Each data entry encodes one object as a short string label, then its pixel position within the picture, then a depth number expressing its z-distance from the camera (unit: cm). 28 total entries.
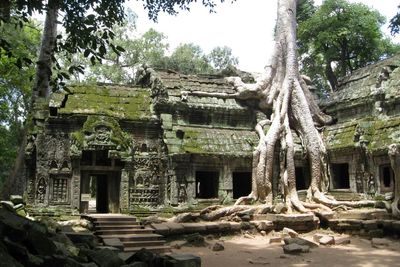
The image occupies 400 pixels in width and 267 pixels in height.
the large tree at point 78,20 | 482
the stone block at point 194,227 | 1002
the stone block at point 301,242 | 905
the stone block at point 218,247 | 898
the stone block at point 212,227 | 1040
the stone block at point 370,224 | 1026
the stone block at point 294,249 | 830
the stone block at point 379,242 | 917
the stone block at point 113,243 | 756
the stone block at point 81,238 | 693
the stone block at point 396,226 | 965
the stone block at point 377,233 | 1008
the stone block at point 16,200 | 1159
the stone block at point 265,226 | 1100
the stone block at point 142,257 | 567
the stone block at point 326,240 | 939
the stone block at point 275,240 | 985
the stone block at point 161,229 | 966
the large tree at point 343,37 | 2222
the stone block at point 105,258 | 539
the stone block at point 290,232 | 1050
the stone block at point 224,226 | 1066
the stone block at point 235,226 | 1091
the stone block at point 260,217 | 1147
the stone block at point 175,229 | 977
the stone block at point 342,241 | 955
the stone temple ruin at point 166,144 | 1217
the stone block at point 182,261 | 529
